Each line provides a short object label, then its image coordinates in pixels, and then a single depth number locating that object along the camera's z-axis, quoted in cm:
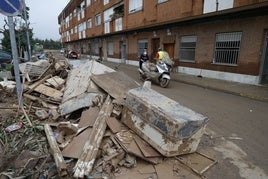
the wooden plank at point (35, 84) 600
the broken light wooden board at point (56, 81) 649
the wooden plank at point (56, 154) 263
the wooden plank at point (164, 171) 281
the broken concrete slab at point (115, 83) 499
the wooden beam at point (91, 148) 265
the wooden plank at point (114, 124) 355
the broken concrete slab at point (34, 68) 716
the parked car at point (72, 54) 2894
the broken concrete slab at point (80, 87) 460
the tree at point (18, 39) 1728
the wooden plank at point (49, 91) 589
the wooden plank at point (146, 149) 302
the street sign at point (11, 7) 350
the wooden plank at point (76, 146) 303
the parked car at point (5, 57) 1309
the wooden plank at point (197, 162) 298
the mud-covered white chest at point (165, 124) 291
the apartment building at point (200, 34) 905
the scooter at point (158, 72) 884
